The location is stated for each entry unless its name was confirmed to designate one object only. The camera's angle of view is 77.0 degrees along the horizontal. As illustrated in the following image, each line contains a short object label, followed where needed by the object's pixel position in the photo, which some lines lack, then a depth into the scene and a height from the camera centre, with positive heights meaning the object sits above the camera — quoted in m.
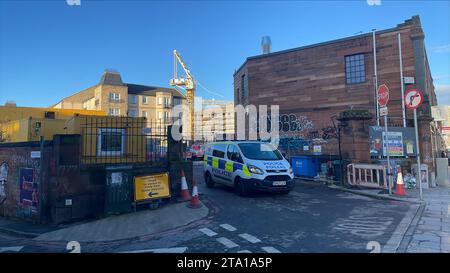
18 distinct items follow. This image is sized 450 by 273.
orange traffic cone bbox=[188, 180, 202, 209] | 8.34 -1.57
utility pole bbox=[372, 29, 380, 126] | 18.83 +5.61
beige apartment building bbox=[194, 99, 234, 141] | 69.00 +7.28
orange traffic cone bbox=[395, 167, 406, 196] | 9.51 -1.41
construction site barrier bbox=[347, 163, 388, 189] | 10.54 -1.17
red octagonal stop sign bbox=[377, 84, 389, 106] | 10.21 +1.80
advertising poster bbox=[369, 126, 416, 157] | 11.38 +0.14
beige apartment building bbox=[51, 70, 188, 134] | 57.66 +11.18
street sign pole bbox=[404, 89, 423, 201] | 8.81 +1.43
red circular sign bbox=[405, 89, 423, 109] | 8.82 +1.44
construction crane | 73.12 +17.14
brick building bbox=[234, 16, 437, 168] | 18.00 +4.89
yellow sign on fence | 8.19 -1.15
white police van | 9.17 -0.72
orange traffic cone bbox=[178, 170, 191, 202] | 9.29 -1.42
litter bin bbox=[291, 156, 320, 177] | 13.39 -0.96
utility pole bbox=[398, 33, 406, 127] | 16.91 +4.41
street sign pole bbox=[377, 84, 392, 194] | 9.67 +1.63
